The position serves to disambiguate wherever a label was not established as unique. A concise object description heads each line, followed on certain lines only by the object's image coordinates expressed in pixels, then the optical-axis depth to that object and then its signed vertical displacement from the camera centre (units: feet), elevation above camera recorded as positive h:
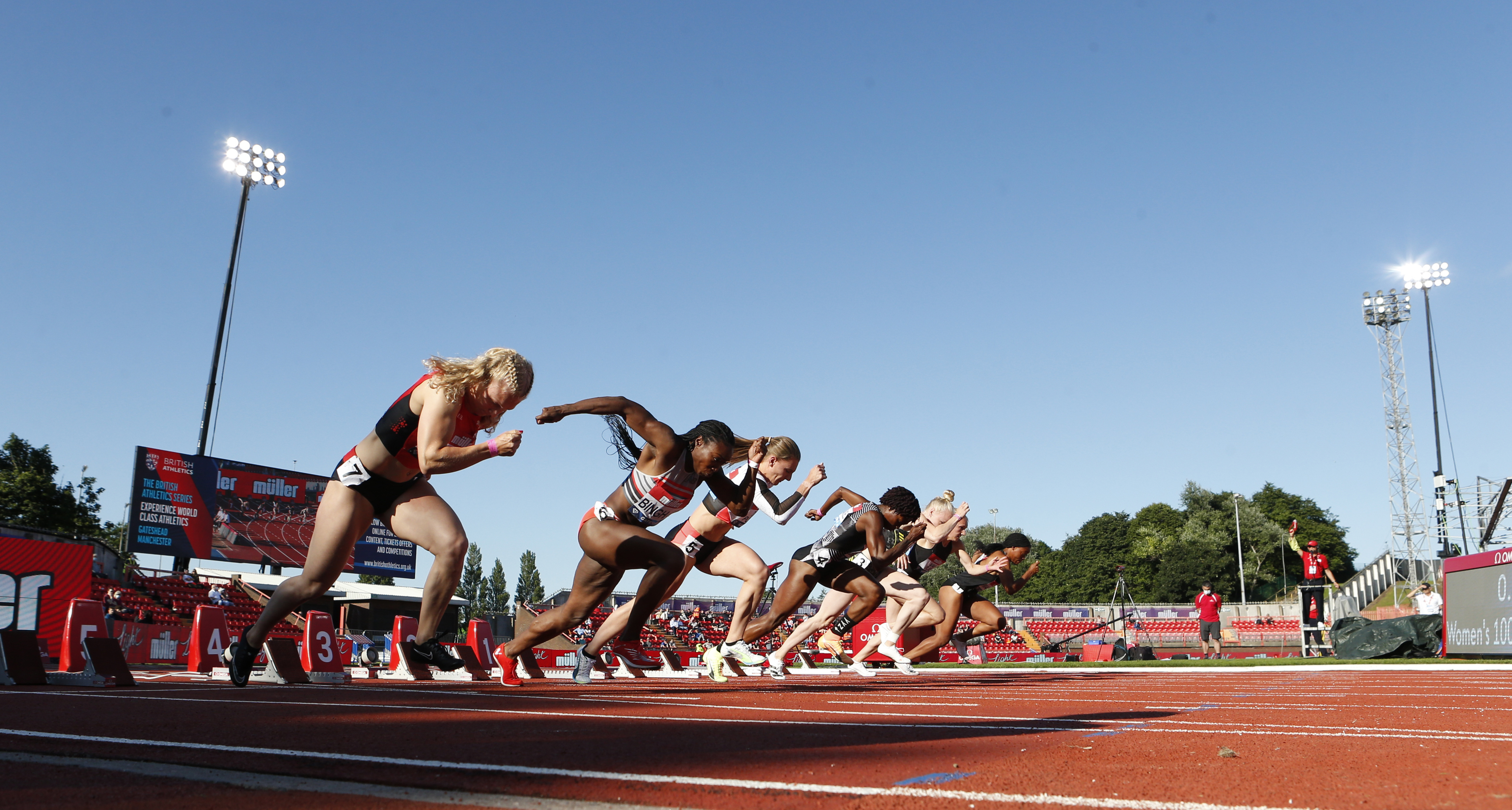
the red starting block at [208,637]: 35.96 -2.19
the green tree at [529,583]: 415.03 -0.25
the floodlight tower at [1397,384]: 150.00 +32.61
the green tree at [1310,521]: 289.94 +23.61
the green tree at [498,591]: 415.64 -3.88
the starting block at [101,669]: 23.91 -2.25
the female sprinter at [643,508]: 22.33 +1.68
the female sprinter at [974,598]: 42.83 -0.07
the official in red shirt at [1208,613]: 72.79 -0.62
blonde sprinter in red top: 18.67 +1.77
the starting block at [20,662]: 23.58 -2.10
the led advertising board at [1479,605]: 56.95 +0.42
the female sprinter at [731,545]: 27.71 +1.17
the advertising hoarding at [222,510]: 93.97 +5.76
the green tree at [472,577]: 398.21 +1.25
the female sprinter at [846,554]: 32.91 +1.21
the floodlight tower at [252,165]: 105.19 +40.07
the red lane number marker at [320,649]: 33.32 -2.25
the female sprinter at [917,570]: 39.32 +1.00
